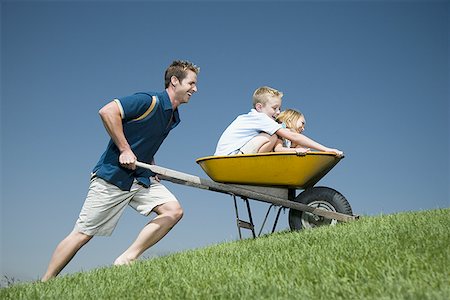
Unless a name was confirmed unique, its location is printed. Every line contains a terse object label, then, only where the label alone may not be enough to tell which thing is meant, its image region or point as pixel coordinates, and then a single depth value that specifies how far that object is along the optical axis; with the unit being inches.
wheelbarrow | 179.9
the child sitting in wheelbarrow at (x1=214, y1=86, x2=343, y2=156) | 181.2
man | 162.1
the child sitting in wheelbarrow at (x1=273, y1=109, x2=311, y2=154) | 197.4
